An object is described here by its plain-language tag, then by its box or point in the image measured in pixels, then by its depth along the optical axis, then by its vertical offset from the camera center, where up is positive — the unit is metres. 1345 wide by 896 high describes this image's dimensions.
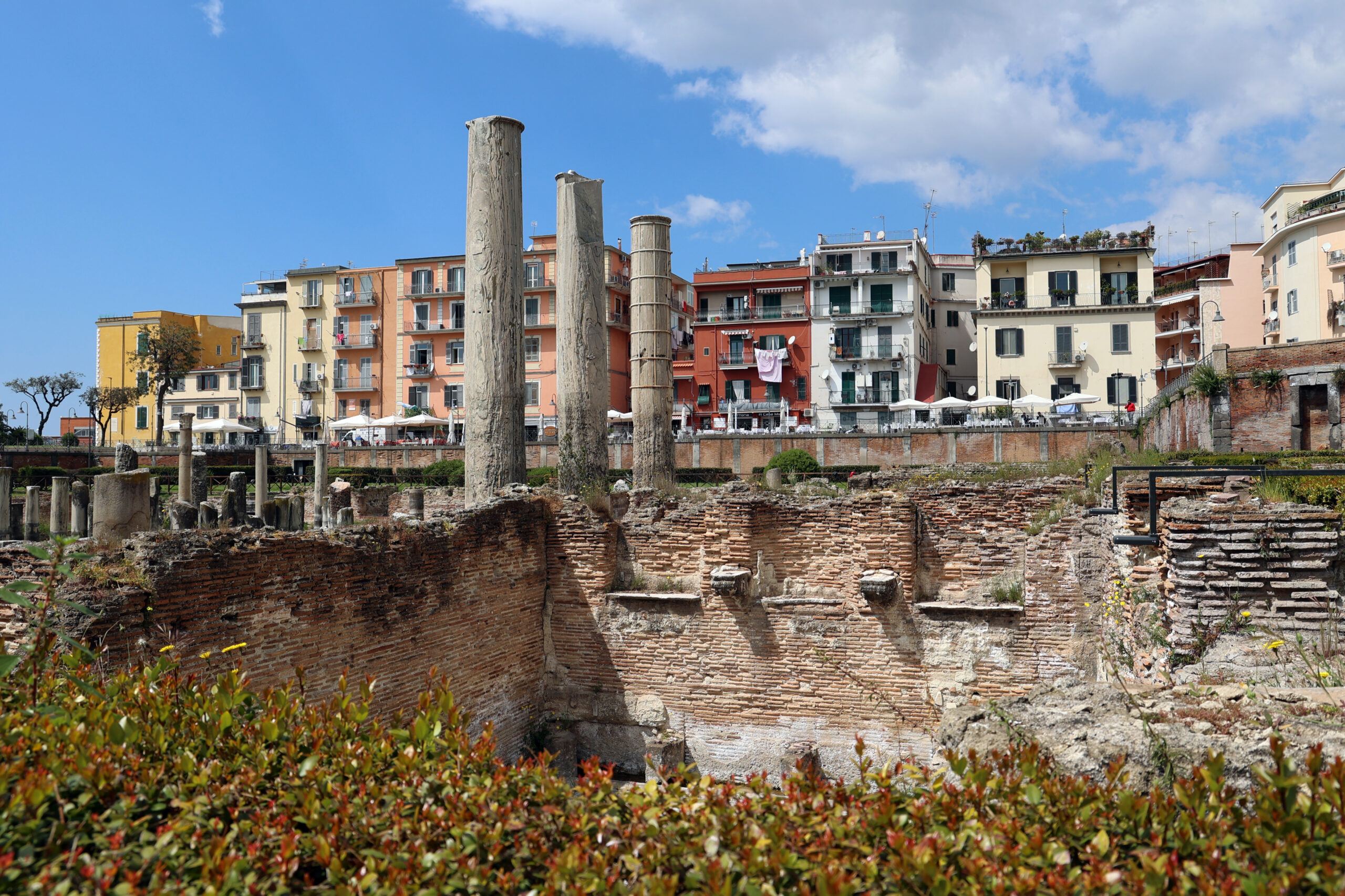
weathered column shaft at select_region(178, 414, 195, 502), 18.38 +0.53
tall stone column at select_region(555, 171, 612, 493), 13.88 +2.16
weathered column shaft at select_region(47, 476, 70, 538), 15.30 -0.26
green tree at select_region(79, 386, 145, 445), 54.84 +5.13
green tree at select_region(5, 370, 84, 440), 56.66 +6.06
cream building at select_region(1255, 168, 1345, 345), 37.16 +8.30
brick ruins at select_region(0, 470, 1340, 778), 9.88 -1.44
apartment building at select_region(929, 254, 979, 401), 50.88 +8.38
